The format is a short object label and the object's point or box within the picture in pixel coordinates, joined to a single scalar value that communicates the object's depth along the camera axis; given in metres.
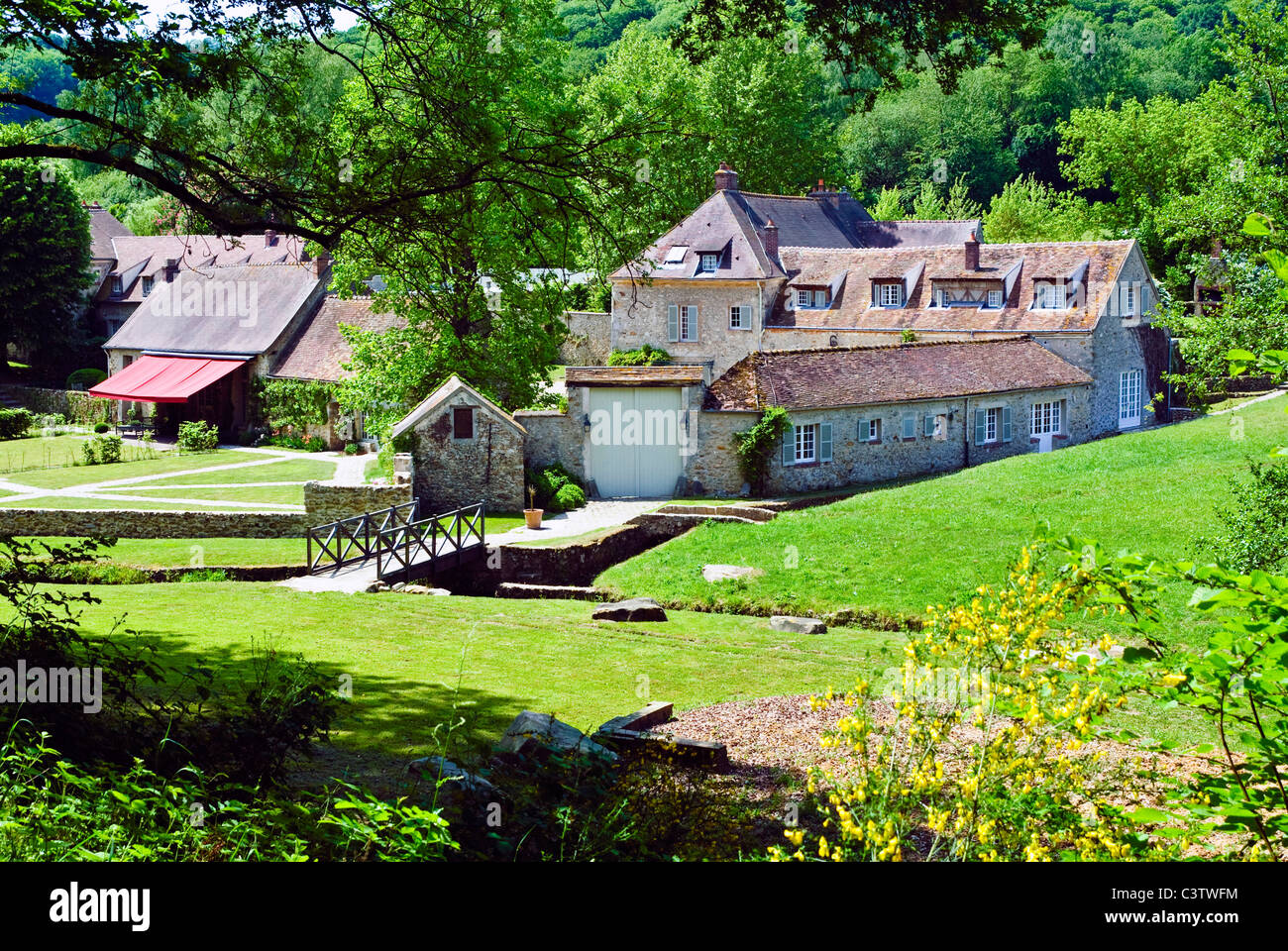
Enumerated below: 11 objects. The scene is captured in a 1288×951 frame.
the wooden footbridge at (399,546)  25.39
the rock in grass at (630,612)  21.62
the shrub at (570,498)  34.06
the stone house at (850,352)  35.38
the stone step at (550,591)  24.98
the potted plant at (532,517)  31.02
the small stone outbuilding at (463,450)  31.89
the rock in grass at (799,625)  20.80
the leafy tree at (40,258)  54.41
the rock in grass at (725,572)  24.84
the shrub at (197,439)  47.03
